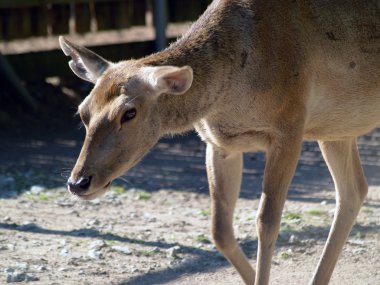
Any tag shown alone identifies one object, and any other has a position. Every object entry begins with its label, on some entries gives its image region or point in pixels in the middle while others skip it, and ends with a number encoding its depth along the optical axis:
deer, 11.74
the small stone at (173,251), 16.11
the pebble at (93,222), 17.67
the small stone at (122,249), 16.14
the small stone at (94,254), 15.80
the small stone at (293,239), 16.91
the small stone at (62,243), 16.30
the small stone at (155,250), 16.31
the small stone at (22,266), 14.91
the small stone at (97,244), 16.20
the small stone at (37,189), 19.80
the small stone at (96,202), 19.25
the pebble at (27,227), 17.06
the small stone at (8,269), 14.70
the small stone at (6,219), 17.53
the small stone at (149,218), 18.31
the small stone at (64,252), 15.84
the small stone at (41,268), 14.99
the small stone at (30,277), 14.52
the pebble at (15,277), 14.41
